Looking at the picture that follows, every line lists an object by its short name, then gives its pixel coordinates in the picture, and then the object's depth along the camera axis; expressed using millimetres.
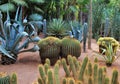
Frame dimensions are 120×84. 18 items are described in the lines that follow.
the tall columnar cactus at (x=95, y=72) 3842
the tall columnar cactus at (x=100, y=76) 3641
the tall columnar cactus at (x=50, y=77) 3461
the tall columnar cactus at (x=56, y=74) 3879
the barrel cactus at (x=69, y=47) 7066
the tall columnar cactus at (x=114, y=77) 3614
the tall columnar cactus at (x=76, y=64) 4784
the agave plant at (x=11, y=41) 6926
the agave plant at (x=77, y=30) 10117
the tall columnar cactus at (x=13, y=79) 3704
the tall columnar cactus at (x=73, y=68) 4671
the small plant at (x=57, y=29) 11094
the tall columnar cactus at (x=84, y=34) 8719
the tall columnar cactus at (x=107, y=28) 12626
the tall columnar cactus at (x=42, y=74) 3862
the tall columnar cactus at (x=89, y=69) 4198
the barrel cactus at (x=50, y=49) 6902
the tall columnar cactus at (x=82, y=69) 4279
